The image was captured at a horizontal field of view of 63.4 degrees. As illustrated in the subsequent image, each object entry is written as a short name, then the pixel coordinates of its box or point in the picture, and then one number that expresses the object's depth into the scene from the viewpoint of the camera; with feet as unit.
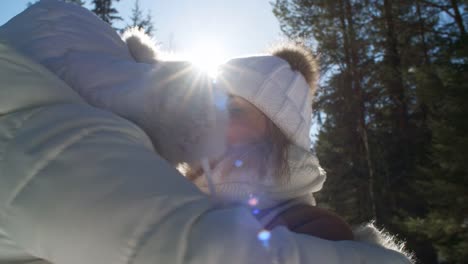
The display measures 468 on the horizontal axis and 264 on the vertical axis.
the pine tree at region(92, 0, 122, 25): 51.02
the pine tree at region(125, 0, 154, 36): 66.43
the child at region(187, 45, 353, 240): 3.90
